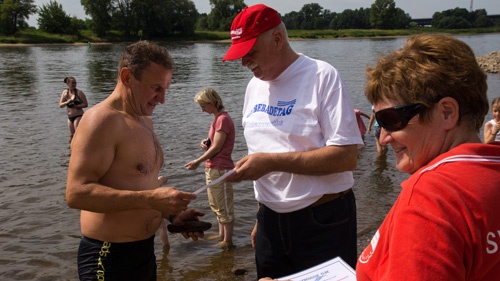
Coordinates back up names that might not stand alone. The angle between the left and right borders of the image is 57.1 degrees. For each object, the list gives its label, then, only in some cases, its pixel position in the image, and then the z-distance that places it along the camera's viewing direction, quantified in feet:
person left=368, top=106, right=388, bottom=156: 36.14
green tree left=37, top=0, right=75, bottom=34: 280.92
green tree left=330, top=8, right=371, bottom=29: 483.10
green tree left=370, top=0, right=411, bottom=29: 436.35
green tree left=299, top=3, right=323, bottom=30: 513.86
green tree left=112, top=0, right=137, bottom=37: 300.20
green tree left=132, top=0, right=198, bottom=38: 303.68
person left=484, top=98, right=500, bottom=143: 23.32
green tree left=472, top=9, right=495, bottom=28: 458.91
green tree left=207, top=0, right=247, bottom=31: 380.78
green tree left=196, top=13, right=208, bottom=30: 404.16
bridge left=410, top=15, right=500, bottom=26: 513.98
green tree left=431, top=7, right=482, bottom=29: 438.40
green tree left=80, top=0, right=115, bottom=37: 285.23
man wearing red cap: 8.66
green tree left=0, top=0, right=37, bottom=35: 256.93
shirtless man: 8.57
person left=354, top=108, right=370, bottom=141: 31.68
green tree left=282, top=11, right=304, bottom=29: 486.79
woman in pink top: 18.85
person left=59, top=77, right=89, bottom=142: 39.75
